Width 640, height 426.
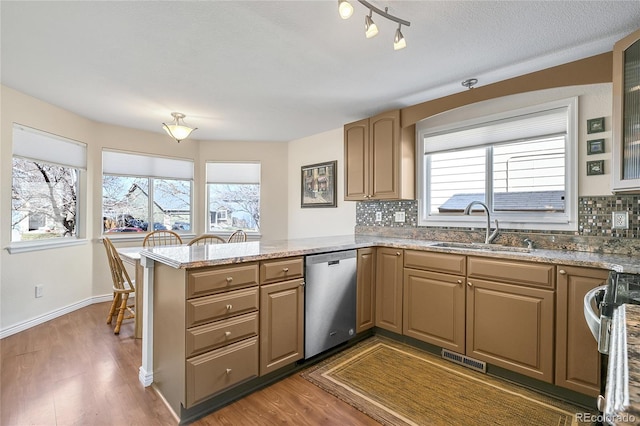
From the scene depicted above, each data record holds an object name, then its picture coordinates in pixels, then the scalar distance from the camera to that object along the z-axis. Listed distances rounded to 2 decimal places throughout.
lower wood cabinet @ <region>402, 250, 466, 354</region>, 2.30
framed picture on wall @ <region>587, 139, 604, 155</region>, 2.16
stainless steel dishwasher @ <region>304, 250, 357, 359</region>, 2.27
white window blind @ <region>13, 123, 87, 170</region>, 3.01
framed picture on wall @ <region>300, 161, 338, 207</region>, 4.09
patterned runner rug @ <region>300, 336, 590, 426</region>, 1.72
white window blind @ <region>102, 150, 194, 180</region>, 4.05
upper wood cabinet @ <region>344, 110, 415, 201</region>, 3.06
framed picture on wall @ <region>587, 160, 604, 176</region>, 2.16
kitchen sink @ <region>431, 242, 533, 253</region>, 2.32
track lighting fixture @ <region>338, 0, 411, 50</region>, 1.37
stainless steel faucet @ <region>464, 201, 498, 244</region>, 2.58
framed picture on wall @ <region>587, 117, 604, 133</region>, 2.16
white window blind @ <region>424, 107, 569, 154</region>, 2.40
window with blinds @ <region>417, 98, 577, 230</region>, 2.36
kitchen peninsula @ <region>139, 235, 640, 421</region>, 1.66
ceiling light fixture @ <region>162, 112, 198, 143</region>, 3.21
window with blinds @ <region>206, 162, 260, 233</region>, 4.84
